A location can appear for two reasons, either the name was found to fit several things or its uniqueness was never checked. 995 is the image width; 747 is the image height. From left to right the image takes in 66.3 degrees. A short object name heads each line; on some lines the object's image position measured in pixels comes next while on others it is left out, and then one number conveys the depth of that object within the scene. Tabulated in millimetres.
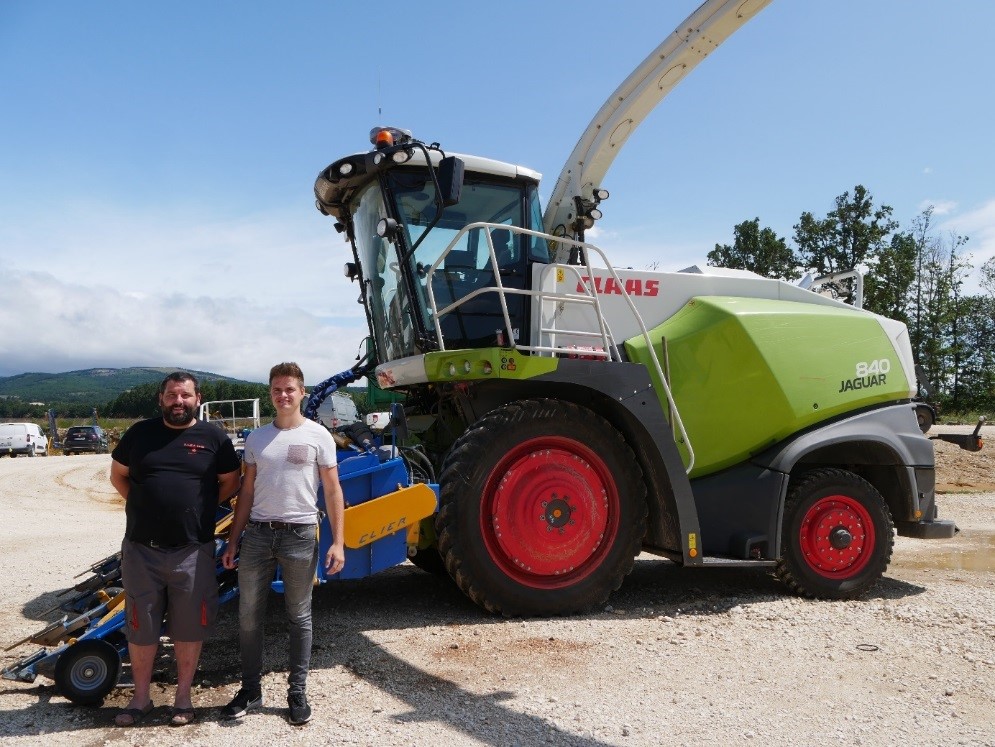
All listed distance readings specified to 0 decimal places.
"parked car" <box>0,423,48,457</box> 33750
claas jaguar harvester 5008
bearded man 3441
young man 3523
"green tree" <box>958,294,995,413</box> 36875
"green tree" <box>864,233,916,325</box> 33250
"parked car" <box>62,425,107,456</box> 37406
